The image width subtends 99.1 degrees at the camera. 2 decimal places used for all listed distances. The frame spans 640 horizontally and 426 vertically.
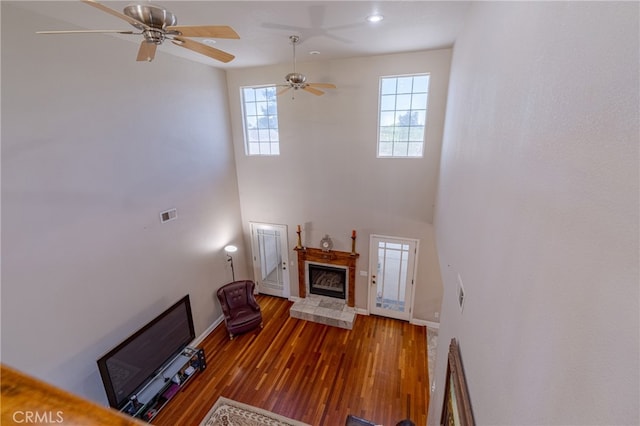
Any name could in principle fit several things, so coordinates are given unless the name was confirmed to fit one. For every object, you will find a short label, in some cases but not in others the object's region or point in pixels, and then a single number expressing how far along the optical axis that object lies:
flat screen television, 3.60
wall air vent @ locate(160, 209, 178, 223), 4.41
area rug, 3.90
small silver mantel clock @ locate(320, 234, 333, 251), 5.96
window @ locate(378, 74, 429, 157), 4.85
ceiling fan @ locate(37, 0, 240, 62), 1.62
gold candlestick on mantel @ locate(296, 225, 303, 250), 6.08
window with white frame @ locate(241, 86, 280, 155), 5.72
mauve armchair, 5.52
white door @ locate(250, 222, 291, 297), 6.44
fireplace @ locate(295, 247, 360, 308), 5.99
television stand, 3.83
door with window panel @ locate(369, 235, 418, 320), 5.62
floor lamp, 5.72
